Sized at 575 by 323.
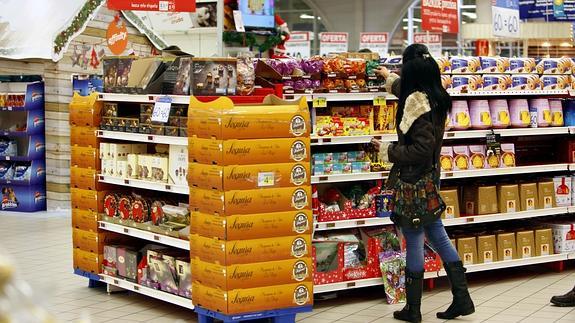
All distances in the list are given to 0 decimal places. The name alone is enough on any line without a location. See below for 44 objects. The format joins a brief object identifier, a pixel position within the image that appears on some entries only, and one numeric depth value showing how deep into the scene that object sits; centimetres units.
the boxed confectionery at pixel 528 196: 709
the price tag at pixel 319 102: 606
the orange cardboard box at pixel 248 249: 516
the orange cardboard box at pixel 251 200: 515
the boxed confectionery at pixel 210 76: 559
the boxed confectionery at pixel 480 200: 688
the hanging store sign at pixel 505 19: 1484
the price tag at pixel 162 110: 569
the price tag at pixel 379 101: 634
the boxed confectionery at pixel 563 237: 726
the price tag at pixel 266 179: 521
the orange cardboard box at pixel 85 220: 664
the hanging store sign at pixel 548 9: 1605
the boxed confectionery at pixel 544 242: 718
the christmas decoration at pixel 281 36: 1295
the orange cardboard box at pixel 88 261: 663
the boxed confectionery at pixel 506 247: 698
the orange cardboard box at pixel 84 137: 661
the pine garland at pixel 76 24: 1080
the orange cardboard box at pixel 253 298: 519
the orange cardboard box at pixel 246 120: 514
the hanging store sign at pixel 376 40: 2416
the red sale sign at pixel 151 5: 814
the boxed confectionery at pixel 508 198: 697
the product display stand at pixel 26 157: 1123
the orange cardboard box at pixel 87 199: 661
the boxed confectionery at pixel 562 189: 731
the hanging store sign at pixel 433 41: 2102
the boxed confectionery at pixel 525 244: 709
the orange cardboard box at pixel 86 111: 659
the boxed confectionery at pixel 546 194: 720
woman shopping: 555
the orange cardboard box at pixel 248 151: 515
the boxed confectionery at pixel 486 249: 689
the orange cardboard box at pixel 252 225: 515
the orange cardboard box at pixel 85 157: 661
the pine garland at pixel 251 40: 1212
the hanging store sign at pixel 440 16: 1477
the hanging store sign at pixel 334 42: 2367
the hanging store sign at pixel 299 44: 2398
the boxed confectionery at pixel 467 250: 680
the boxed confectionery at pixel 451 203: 673
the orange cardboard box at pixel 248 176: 515
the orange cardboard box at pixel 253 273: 517
